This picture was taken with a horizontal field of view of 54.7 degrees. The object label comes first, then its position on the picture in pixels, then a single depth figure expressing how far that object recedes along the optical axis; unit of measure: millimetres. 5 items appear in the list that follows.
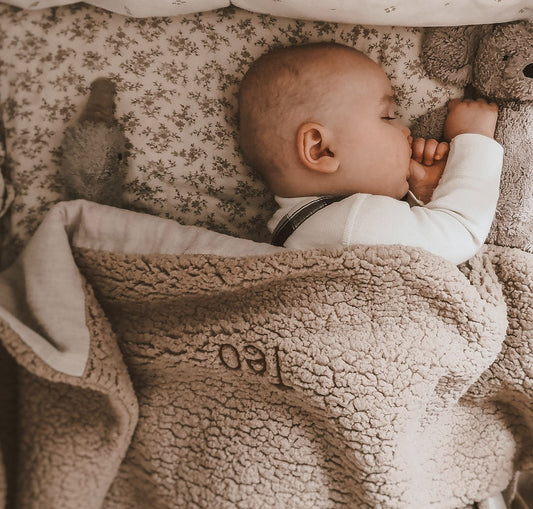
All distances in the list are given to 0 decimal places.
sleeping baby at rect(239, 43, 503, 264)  817
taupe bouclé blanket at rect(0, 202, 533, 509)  778
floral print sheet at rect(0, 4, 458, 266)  895
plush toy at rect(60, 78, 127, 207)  875
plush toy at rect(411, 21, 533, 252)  836
